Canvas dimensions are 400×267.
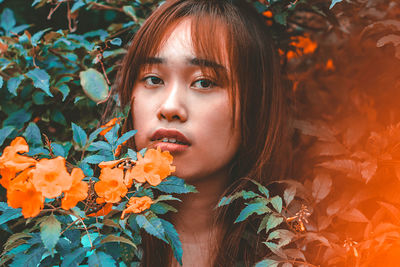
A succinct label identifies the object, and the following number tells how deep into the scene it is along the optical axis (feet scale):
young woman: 3.09
